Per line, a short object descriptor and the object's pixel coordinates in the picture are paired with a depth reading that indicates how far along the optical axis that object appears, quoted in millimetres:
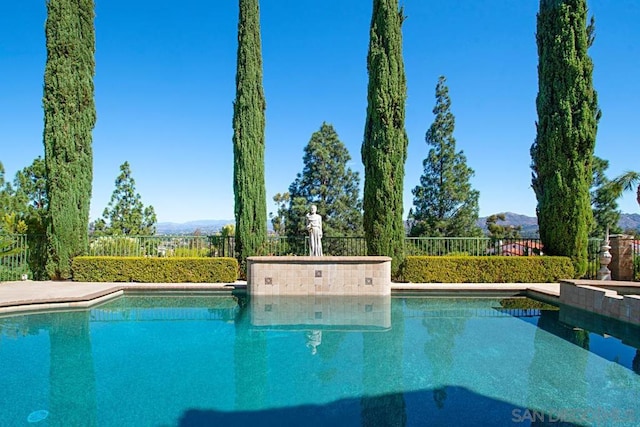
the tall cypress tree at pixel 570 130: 11977
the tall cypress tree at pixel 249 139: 12891
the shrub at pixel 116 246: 13312
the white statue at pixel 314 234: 10930
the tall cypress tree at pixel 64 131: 11875
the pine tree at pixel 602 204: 18469
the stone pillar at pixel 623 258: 11617
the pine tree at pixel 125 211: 21484
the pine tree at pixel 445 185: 21109
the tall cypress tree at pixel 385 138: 12391
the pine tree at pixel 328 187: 22203
